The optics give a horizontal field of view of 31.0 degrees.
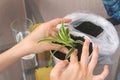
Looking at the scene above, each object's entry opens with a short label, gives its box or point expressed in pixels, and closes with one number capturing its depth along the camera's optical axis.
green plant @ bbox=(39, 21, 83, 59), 0.65
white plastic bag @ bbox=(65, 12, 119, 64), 0.81
